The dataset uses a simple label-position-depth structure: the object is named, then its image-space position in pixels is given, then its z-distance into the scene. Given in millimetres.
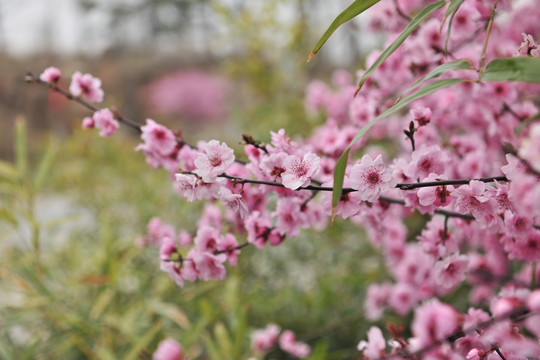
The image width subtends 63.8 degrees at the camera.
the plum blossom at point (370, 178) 440
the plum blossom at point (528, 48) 452
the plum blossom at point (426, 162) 483
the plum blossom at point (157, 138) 625
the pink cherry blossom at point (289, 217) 583
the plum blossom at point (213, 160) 464
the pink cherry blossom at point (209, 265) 580
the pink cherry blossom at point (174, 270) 593
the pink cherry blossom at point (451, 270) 573
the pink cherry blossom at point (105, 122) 662
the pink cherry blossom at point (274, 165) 480
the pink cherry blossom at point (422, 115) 520
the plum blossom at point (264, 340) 951
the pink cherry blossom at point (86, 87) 668
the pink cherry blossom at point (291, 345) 961
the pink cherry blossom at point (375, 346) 464
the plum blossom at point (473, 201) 442
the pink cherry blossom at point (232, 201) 472
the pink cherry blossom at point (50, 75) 661
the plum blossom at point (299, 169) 447
